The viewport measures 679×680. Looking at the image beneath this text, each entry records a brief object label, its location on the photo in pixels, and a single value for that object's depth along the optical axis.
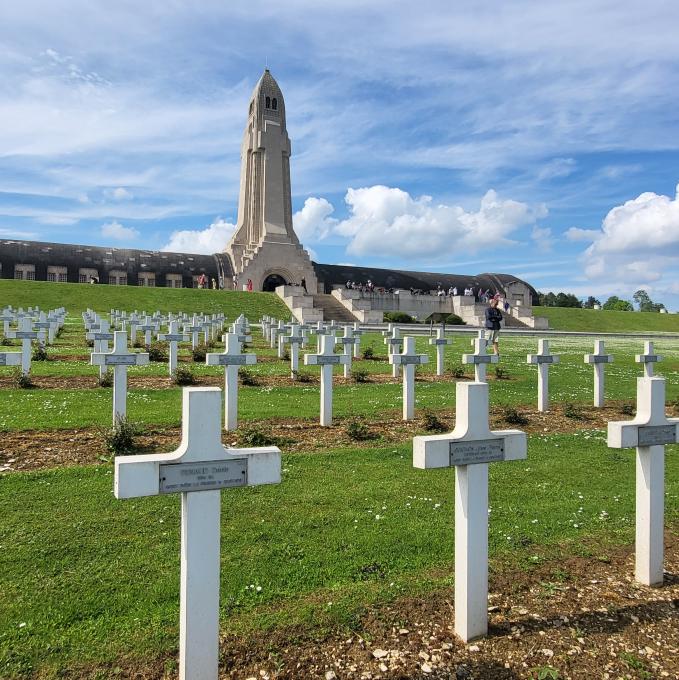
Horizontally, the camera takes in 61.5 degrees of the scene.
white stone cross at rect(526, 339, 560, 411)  9.43
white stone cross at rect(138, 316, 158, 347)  15.85
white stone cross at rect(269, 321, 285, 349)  17.63
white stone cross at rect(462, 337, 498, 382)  9.55
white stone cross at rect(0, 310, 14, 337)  18.77
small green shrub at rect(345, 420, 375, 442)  6.98
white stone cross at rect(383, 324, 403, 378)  12.16
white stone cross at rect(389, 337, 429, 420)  8.35
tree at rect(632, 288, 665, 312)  101.14
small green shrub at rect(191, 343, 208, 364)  13.80
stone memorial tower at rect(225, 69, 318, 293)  48.91
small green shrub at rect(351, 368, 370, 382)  11.55
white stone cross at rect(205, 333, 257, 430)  7.33
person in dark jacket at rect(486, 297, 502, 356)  15.70
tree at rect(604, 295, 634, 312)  85.28
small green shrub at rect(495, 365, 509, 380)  12.39
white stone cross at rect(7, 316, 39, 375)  10.11
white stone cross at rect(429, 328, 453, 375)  12.64
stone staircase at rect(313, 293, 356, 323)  38.19
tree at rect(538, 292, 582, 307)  75.03
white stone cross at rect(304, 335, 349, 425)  7.71
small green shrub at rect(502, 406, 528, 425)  8.02
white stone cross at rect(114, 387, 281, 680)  2.47
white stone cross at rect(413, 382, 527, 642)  2.95
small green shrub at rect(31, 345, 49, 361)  13.44
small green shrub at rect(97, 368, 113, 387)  9.98
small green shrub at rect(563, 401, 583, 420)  8.67
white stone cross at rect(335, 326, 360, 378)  11.99
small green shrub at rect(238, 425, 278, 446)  6.22
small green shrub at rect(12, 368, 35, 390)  9.73
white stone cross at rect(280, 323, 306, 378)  11.53
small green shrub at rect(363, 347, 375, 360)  15.42
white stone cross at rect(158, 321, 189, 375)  11.11
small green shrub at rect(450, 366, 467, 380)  12.24
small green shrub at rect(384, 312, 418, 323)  37.22
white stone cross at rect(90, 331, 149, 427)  6.95
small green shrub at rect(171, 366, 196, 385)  10.45
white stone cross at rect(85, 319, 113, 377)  10.30
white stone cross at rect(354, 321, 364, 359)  15.57
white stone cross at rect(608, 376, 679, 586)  3.55
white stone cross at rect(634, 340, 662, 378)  11.09
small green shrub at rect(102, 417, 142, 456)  6.03
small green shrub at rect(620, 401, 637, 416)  9.19
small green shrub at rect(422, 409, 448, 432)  7.55
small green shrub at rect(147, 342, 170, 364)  14.09
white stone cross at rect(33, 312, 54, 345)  16.06
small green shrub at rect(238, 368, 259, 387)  10.83
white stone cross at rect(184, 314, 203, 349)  15.31
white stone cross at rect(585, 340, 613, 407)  9.79
